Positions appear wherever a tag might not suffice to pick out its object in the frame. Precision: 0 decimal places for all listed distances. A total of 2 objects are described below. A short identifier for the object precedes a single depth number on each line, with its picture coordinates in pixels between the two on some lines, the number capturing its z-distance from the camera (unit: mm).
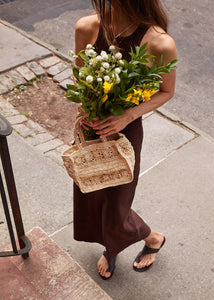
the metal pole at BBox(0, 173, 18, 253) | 2270
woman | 2285
